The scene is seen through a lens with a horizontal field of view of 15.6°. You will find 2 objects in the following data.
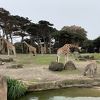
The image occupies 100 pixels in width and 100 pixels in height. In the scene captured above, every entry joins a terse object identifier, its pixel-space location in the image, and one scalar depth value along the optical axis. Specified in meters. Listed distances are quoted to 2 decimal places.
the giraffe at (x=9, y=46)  36.46
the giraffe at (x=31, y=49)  39.51
